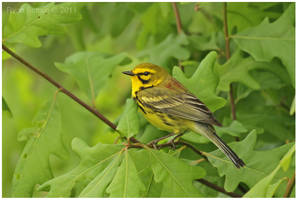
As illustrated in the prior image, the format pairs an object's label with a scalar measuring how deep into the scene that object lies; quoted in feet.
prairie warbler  18.49
